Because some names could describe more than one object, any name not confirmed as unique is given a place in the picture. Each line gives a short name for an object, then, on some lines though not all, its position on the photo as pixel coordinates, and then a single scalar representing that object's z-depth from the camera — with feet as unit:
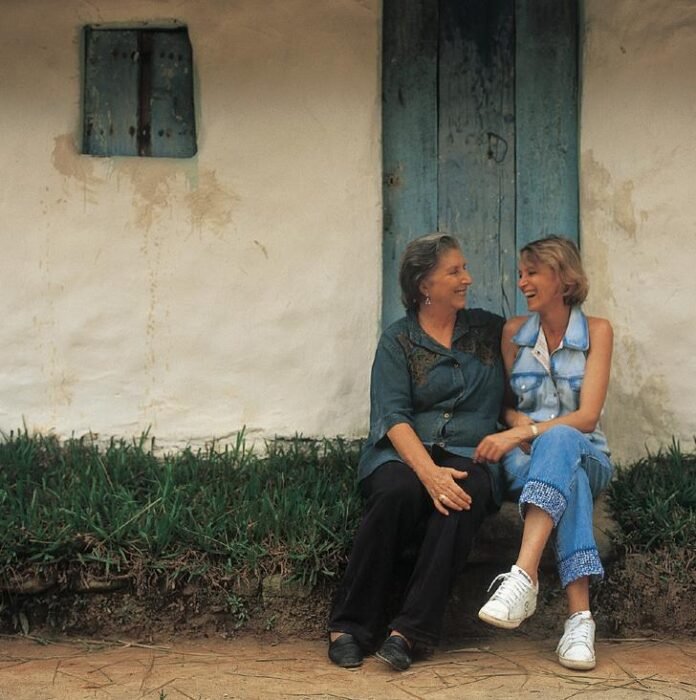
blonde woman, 13.58
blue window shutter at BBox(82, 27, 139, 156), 17.90
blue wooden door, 18.13
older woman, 13.76
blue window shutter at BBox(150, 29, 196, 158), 17.97
